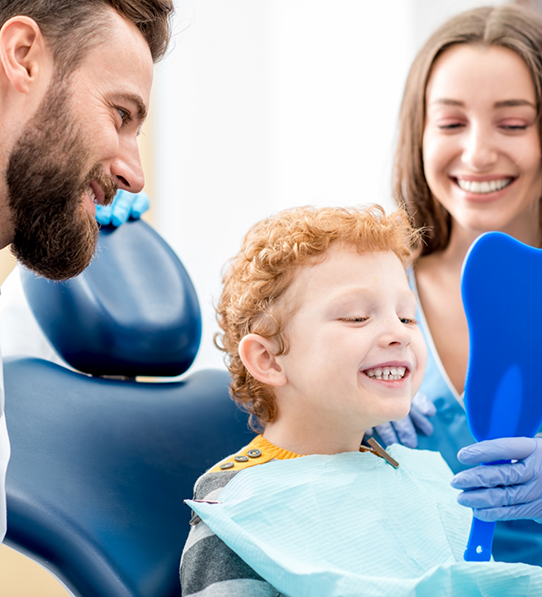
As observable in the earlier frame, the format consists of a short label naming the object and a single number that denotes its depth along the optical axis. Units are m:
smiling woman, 1.48
